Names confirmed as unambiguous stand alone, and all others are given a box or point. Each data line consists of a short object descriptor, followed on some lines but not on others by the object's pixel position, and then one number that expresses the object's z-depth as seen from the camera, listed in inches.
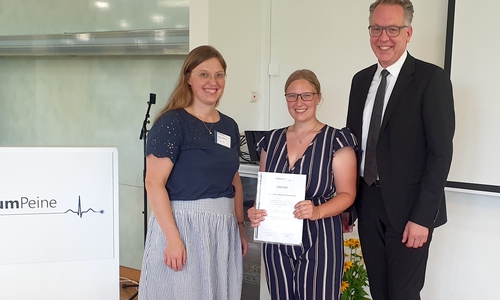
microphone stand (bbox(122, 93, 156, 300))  122.1
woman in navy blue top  63.5
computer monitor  103.7
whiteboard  86.6
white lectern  63.3
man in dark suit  60.8
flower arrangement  87.4
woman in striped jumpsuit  65.0
